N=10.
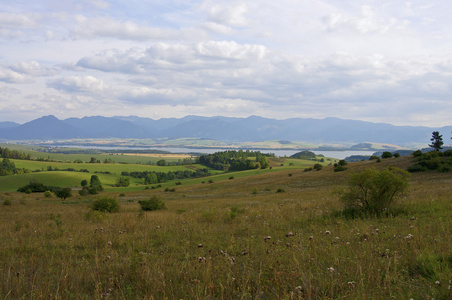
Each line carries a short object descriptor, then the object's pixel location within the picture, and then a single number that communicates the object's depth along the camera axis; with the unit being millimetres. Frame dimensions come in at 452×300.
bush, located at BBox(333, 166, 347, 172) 53438
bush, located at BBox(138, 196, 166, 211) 22927
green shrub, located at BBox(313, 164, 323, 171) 65312
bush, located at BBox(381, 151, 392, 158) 60344
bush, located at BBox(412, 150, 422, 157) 50166
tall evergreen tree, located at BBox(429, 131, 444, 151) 61425
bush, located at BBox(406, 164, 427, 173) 41000
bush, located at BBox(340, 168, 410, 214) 11398
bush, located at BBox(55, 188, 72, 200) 49594
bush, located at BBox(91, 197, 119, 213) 21705
